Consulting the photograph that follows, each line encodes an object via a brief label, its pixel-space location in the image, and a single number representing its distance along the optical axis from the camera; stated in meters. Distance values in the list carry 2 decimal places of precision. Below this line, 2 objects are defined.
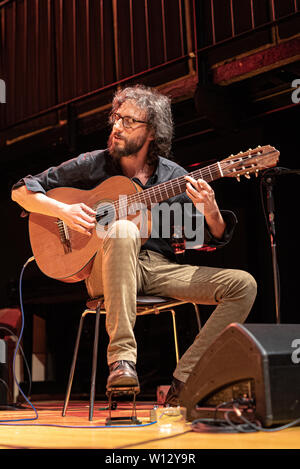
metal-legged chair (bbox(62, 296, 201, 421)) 2.07
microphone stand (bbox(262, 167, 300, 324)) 2.28
